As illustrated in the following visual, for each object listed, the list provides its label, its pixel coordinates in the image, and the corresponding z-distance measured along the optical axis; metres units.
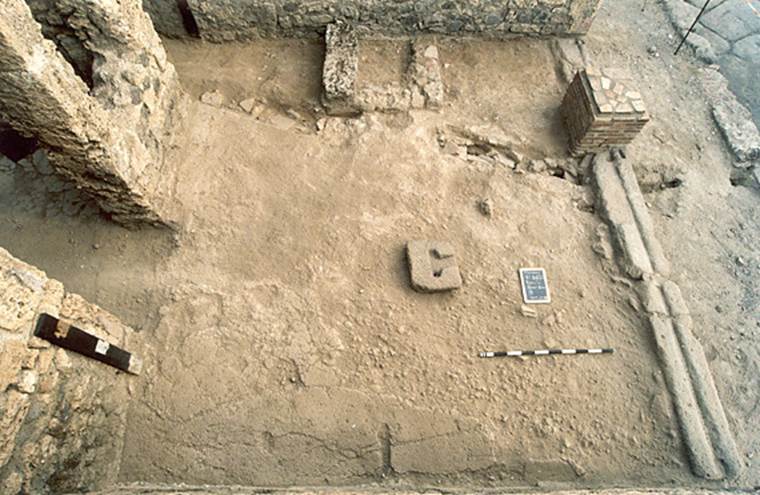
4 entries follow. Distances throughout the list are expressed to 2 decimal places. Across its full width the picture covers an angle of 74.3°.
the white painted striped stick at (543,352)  3.61
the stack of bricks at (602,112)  4.30
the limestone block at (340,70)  4.63
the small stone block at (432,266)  3.74
